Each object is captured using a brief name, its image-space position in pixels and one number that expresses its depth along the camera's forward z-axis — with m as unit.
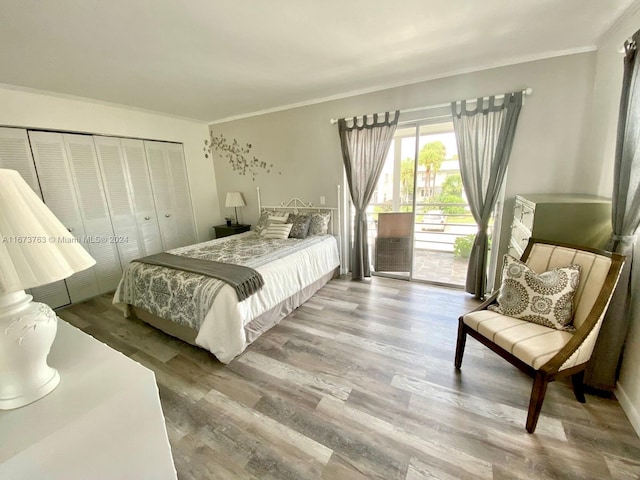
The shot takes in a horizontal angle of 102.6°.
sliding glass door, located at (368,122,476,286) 3.31
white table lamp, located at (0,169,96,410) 0.68
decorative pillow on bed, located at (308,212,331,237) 3.55
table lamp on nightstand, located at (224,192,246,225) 4.30
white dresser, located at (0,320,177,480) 0.65
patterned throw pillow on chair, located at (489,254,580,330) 1.59
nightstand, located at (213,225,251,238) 4.34
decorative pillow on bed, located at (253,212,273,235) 3.71
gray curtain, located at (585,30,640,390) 1.47
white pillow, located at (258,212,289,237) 3.64
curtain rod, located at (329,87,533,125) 2.46
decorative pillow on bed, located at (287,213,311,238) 3.44
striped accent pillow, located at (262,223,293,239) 3.44
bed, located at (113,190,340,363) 2.01
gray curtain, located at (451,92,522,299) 2.55
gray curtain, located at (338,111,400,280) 3.14
